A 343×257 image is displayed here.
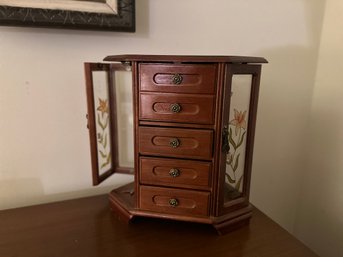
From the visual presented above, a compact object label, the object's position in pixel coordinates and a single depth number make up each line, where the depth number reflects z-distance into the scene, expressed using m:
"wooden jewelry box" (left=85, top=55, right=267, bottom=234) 0.66
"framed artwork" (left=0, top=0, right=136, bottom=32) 0.73
